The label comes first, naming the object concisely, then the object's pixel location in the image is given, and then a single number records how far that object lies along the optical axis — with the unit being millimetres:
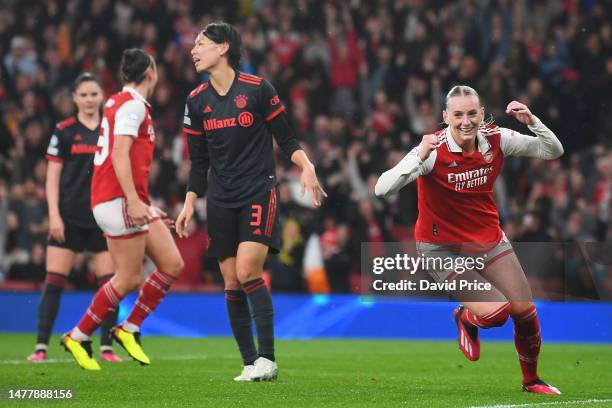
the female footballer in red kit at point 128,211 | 16250
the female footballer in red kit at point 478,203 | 13664
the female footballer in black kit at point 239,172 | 15055
